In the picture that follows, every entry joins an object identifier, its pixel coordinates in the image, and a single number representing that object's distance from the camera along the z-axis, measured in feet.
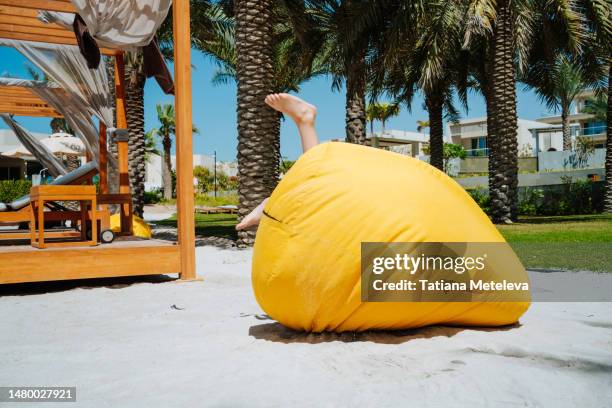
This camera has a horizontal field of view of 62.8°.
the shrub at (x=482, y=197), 66.95
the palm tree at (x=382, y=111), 175.52
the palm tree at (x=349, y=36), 40.06
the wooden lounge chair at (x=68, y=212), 23.27
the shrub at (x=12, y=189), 77.00
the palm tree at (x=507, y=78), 46.65
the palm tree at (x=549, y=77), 60.80
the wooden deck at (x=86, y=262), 18.25
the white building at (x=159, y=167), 187.21
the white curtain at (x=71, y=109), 28.71
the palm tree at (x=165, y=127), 156.15
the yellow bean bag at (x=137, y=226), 32.89
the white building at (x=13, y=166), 102.83
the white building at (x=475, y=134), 168.25
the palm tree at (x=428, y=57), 39.60
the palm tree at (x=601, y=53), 47.55
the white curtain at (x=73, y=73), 27.27
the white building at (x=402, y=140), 160.27
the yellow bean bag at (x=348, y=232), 10.15
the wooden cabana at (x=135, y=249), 18.48
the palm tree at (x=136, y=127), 44.37
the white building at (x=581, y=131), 144.66
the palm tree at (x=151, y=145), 170.69
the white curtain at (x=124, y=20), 21.29
